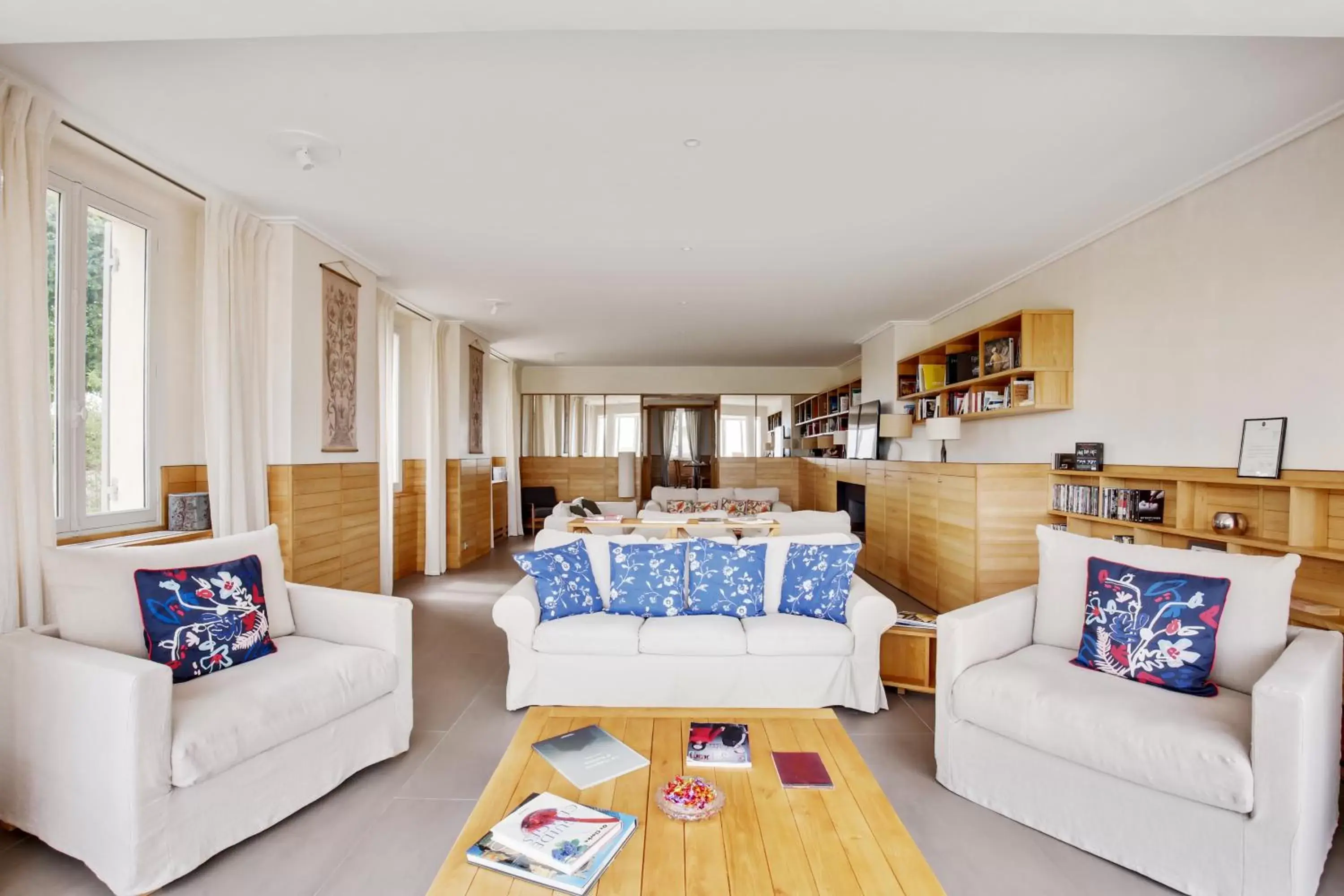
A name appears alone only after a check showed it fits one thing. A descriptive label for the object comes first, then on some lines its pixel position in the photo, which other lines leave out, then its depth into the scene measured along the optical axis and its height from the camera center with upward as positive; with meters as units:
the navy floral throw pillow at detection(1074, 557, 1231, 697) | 2.09 -0.66
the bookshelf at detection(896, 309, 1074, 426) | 4.18 +0.55
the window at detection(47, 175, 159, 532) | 2.78 +0.40
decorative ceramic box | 3.25 -0.38
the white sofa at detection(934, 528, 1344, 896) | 1.65 -0.91
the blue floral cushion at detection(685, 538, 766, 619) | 3.16 -0.72
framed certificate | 2.69 -0.03
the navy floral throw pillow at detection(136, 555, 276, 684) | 2.14 -0.65
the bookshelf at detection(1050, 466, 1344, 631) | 2.50 -0.36
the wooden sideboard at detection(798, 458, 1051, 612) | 4.25 -0.65
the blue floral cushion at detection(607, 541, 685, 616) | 3.15 -0.72
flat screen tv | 6.95 +0.09
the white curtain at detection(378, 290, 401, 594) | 5.22 -0.01
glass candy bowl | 1.51 -0.90
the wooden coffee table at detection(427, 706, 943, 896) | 1.29 -0.93
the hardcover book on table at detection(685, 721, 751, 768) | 1.77 -0.91
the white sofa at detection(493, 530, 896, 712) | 2.89 -1.04
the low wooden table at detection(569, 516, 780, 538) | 5.11 -0.73
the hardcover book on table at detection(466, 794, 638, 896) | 1.28 -0.91
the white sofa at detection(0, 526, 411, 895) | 1.72 -0.91
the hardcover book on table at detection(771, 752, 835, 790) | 1.67 -0.92
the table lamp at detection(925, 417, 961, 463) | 5.41 +0.11
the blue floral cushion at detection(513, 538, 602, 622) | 3.07 -0.71
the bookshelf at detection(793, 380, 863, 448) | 8.54 +0.41
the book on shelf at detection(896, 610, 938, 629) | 3.16 -0.94
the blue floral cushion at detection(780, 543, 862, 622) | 3.07 -0.71
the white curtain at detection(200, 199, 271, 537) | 3.35 +0.40
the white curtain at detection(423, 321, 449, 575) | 6.28 -0.41
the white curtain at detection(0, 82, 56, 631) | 2.28 +0.28
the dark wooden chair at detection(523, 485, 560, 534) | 9.76 -1.01
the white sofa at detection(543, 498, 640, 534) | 4.93 -0.68
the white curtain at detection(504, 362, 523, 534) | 9.28 -0.45
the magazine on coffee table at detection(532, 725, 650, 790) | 1.71 -0.92
